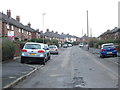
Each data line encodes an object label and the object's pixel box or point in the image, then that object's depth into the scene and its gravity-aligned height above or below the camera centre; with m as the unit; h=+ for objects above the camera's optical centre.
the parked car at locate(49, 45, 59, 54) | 38.06 -1.04
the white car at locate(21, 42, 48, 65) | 18.12 -0.74
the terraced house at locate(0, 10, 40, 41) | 38.80 +3.12
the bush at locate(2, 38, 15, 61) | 17.89 -0.42
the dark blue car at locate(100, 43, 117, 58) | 25.94 -0.69
